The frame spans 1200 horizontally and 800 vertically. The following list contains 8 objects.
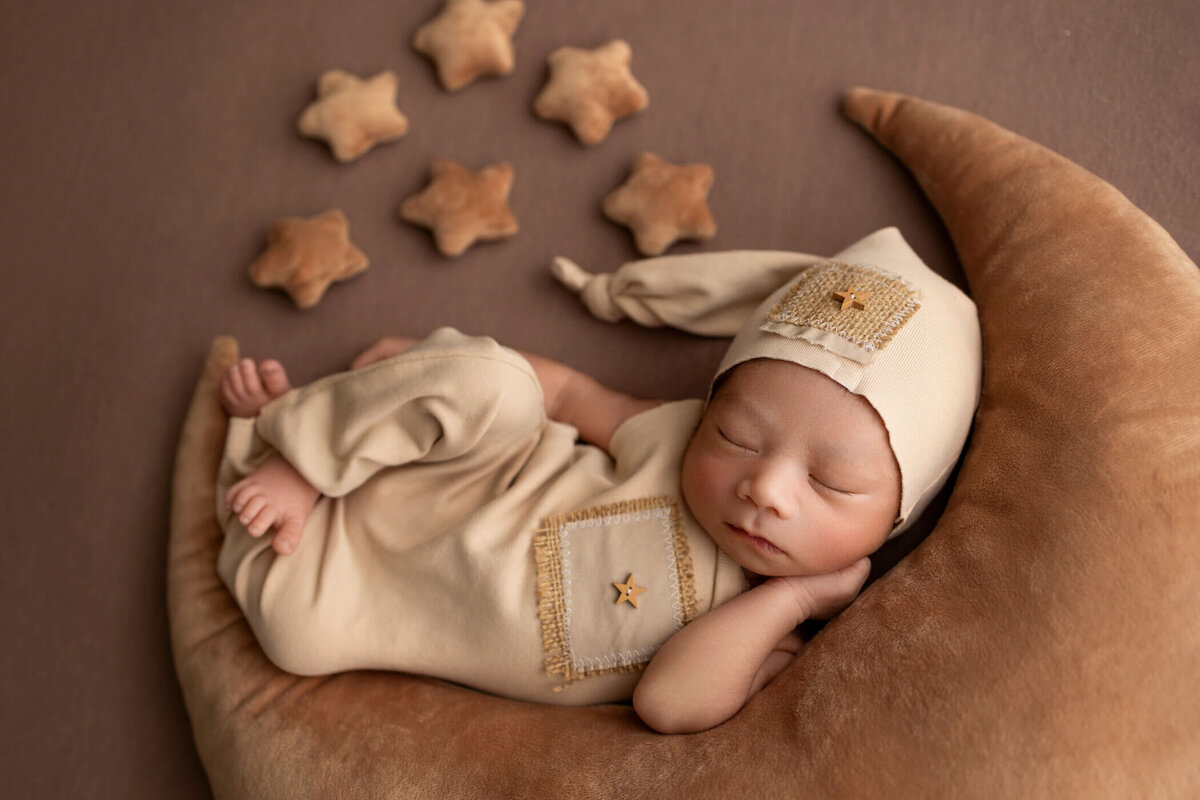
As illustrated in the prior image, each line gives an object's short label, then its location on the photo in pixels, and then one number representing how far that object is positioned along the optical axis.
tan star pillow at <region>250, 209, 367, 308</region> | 0.73
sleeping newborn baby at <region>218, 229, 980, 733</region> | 0.62
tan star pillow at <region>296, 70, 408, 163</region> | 0.75
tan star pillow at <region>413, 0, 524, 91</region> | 0.76
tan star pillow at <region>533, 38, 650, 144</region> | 0.75
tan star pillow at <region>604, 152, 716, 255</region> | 0.73
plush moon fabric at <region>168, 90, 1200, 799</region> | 0.56
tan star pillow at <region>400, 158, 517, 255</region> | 0.74
